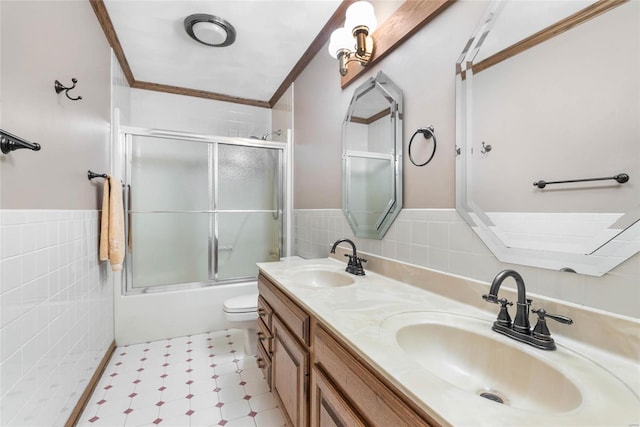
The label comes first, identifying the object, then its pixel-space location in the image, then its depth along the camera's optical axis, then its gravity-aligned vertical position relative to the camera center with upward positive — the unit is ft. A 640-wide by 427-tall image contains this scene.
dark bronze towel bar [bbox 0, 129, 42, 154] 2.89 +0.79
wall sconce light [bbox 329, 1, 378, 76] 4.76 +3.26
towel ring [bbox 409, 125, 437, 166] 3.89 +1.17
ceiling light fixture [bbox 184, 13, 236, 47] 6.31 +4.45
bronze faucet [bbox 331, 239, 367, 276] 4.88 -0.89
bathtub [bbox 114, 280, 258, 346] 7.43 -2.76
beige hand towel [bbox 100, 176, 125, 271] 5.99 -0.26
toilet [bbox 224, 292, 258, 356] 6.58 -2.42
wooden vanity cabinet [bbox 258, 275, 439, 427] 1.99 -1.60
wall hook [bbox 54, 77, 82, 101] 4.11 +1.96
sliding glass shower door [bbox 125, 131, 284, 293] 7.96 +0.23
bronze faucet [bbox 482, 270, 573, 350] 2.26 -0.94
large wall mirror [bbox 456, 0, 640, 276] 2.17 +0.78
